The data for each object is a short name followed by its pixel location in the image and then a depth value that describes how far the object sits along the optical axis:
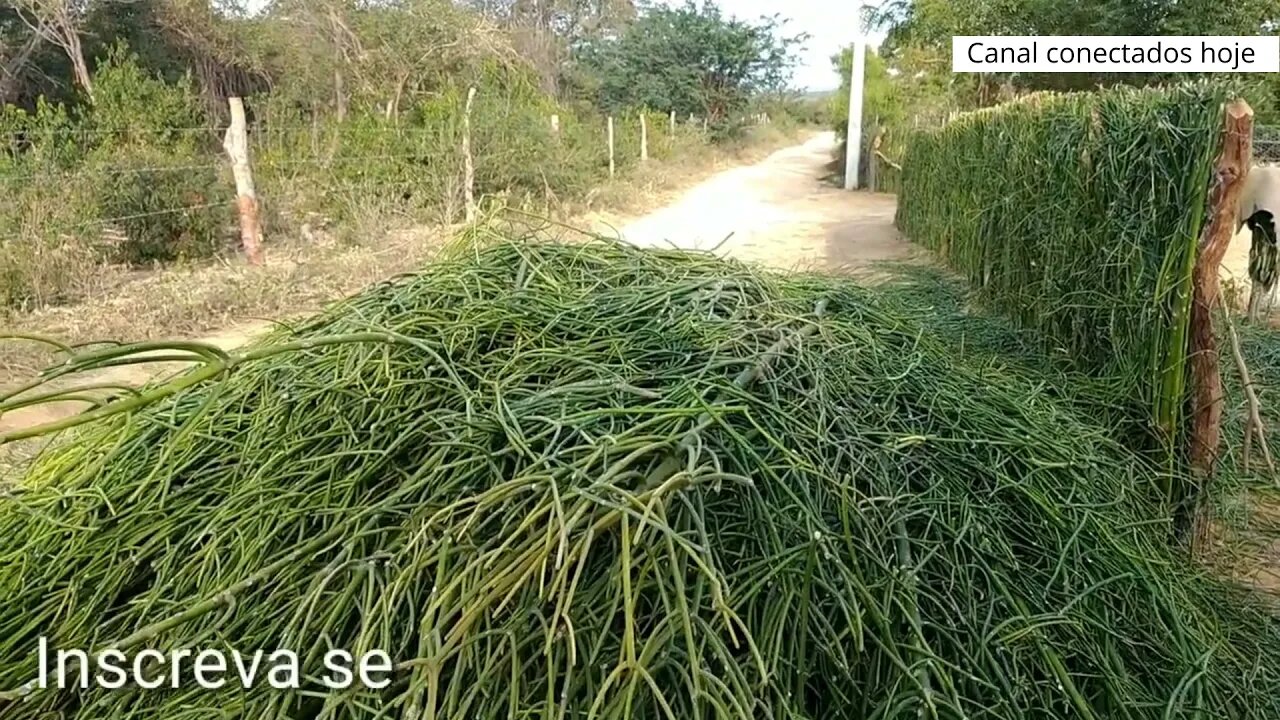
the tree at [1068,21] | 13.16
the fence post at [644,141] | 18.13
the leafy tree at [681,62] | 23.27
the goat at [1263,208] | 3.02
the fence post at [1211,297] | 2.81
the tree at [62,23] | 10.81
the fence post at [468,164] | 10.05
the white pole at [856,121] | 19.16
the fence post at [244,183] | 7.60
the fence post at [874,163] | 18.53
